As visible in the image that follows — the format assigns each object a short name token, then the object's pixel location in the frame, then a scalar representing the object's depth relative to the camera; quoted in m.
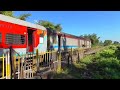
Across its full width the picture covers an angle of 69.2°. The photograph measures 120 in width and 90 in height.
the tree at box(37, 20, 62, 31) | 18.17
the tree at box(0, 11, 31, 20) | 13.73
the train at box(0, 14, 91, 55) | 4.10
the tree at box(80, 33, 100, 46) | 25.46
